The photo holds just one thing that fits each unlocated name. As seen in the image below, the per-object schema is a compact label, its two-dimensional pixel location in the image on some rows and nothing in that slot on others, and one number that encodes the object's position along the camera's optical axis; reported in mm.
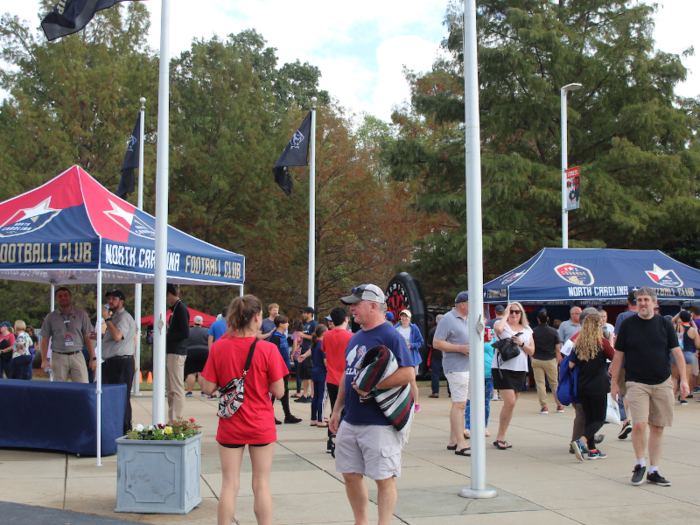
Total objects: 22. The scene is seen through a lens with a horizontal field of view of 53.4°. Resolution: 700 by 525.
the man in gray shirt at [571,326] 13023
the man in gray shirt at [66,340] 9539
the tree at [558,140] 23422
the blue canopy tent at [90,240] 7754
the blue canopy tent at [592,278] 15945
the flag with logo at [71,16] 7531
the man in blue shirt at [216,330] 11484
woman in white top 8625
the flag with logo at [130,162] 15359
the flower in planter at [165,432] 5945
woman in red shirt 4664
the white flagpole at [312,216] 16547
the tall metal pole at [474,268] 6203
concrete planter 5766
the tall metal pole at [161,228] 6605
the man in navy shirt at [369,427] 4453
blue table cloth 8109
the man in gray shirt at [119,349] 8891
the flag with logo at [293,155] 16703
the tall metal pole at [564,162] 19203
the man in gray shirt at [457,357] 8164
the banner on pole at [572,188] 18859
